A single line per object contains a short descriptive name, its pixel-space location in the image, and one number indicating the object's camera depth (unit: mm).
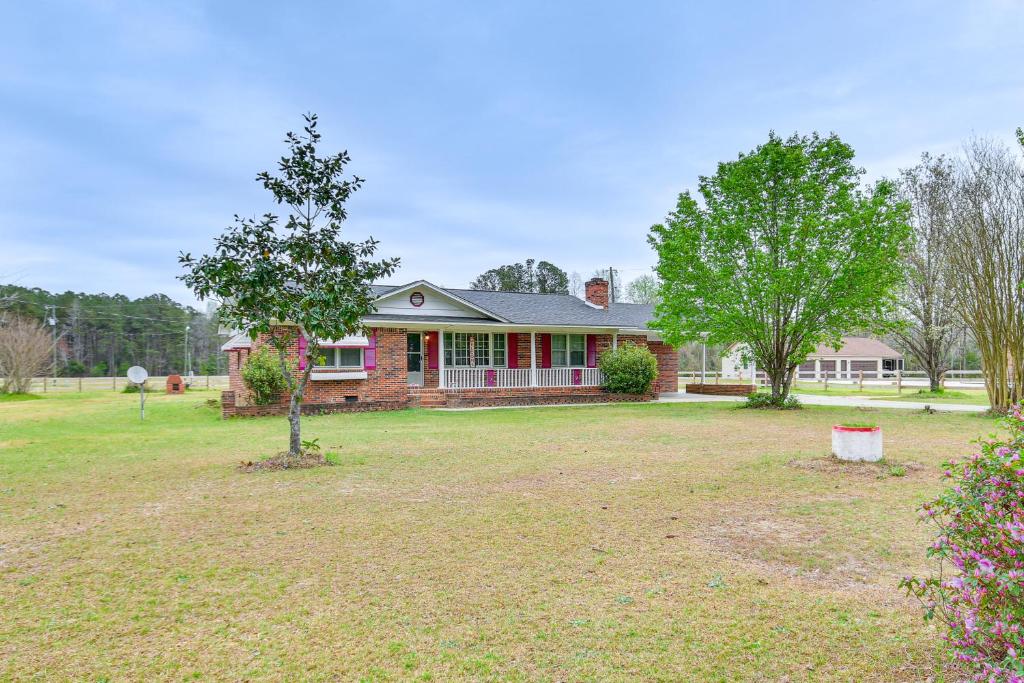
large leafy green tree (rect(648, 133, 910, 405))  15969
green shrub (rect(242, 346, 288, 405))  16281
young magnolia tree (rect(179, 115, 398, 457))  8234
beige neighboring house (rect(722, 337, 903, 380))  48688
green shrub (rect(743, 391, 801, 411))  17672
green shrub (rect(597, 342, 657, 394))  20875
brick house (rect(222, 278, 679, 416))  18062
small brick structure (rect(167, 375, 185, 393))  31797
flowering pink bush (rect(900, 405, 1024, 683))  2084
